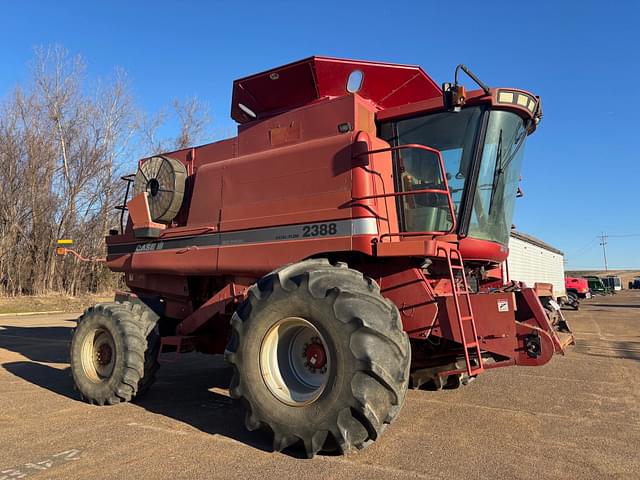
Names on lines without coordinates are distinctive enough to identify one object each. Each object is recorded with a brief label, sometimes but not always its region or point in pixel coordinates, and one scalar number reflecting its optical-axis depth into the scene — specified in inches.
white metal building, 851.4
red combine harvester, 146.9
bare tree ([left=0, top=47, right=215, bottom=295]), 995.3
